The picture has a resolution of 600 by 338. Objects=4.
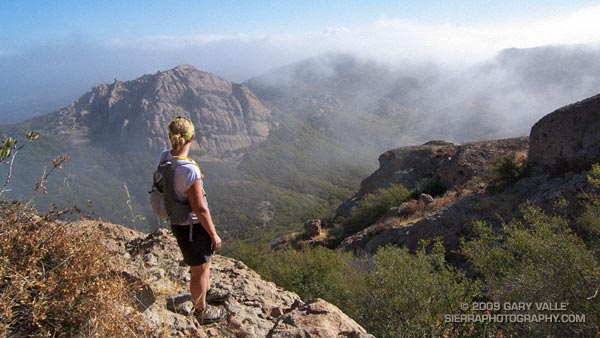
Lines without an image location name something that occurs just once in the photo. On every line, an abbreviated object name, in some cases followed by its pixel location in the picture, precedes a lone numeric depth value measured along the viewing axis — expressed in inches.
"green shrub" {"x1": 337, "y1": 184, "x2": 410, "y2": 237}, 1032.8
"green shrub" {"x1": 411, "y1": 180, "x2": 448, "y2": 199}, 974.5
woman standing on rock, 158.1
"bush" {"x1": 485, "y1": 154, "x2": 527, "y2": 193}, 617.3
